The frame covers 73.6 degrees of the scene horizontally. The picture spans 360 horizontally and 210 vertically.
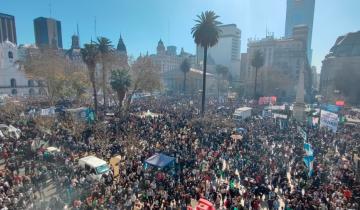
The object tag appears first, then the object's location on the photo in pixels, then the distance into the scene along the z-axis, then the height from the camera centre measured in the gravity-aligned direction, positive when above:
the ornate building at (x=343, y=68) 73.25 +4.76
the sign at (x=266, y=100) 45.88 -3.46
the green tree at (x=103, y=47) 38.53 +5.37
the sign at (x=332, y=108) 33.78 -3.63
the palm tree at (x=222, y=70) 95.62 +4.55
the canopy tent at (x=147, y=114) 36.33 -5.38
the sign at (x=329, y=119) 20.84 -3.30
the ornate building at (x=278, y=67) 75.88 +5.85
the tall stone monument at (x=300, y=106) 35.28 -3.53
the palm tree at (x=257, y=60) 60.95 +5.58
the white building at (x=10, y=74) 66.57 +1.51
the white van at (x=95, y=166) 16.59 -6.06
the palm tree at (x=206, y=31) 36.03 +7.62
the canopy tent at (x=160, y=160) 17.00 -5.72
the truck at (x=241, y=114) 34.13 -4.63
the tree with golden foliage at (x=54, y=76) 44.94 +0.72
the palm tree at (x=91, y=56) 36.31 +3.64
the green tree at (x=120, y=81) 37.06 -0.08
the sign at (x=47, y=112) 28.14 -3.76
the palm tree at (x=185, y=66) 79.45 +4.98
